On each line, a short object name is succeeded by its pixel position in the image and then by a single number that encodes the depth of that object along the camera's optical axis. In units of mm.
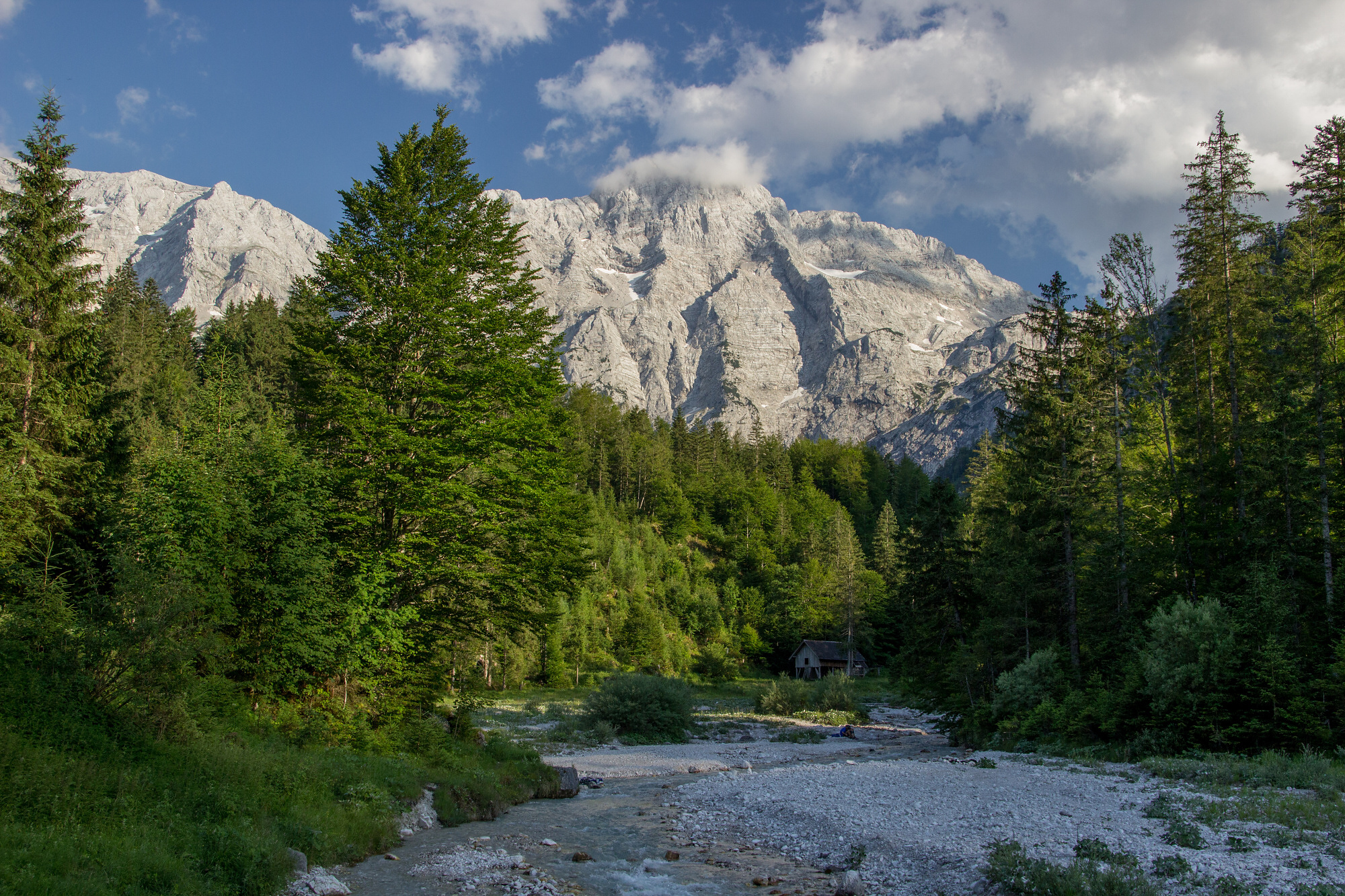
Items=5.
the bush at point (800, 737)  37219
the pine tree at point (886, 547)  81494
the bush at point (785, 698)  48906
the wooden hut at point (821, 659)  76812
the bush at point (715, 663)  69500
